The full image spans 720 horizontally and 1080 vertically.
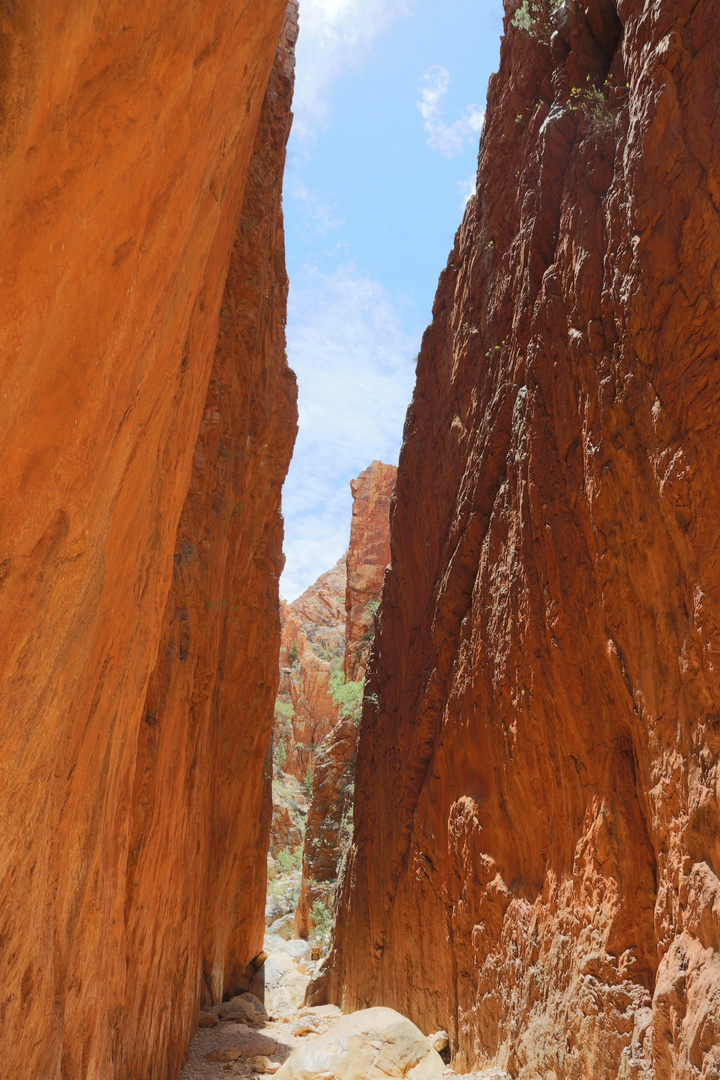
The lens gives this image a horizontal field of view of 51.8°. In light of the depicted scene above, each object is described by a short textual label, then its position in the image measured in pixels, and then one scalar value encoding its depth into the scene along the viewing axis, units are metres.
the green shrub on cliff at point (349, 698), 26.56
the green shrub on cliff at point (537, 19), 9.64
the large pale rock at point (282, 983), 17.78
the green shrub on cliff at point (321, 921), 21.62
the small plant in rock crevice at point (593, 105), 7.08
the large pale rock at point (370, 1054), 7.36
